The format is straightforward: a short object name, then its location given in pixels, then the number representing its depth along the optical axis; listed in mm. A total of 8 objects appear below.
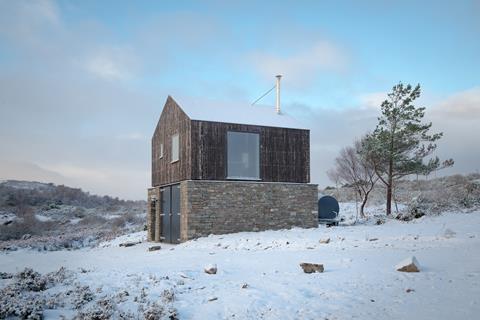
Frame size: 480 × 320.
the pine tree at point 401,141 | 27797
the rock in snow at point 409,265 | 10406
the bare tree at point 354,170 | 33406
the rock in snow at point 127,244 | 25469
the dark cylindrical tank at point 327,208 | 27875
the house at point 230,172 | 21609
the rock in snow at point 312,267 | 10906
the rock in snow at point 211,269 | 11008
